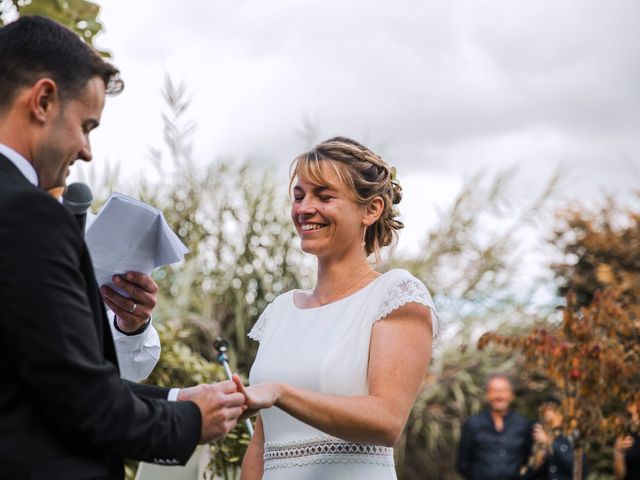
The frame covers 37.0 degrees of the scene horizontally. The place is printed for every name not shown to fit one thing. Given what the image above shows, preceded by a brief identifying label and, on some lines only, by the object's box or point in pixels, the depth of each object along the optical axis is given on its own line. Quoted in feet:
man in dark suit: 6.26
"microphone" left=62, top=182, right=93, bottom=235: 8.21
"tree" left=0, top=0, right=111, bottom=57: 11.42
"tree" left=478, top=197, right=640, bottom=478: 21.40
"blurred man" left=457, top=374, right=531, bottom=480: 29.14
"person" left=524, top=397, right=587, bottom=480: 27.12
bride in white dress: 9.38
